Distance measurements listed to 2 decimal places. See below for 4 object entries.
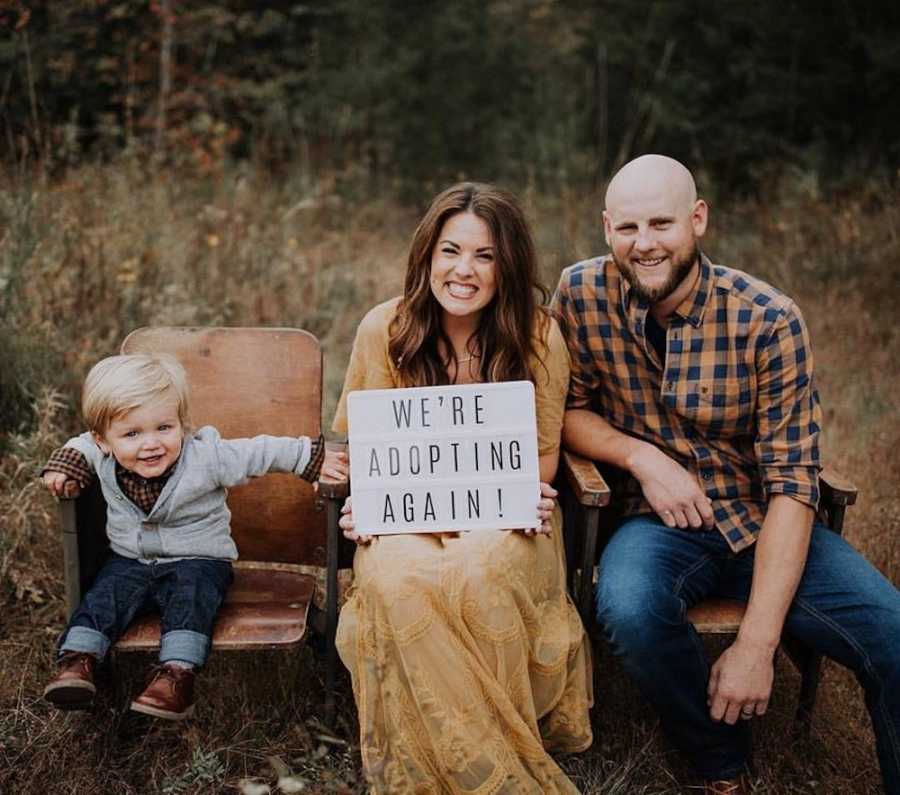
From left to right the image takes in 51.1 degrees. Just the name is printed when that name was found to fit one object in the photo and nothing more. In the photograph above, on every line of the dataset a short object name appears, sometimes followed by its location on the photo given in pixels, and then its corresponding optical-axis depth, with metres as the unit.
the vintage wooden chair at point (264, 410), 3.18
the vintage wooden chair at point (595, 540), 2.73
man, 2.59
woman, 2.45
